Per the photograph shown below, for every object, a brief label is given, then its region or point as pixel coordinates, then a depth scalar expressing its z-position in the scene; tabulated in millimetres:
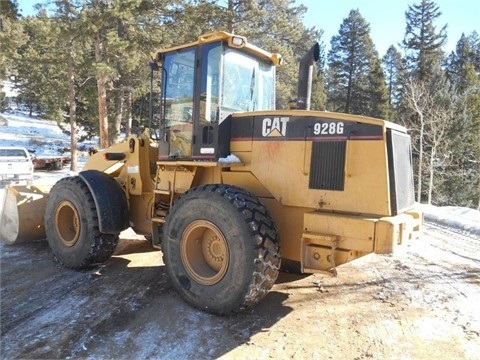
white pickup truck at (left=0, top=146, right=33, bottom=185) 17156
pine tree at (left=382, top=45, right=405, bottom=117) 42375
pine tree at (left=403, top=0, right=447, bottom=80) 37188
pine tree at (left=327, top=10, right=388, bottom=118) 39781
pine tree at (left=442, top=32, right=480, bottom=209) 28719
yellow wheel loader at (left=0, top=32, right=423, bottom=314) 4094
